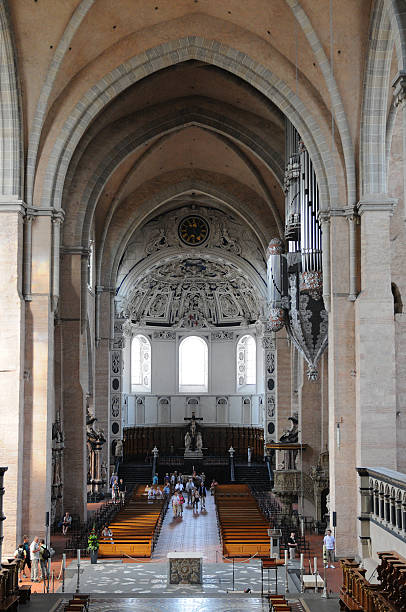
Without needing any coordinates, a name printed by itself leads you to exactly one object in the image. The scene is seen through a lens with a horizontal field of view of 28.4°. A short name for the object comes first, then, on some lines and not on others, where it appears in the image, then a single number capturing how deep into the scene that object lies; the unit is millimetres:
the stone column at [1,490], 17281
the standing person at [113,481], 37500
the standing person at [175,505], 33219
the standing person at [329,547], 21328
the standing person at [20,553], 19284
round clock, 44781
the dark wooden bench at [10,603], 14023
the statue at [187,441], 48756
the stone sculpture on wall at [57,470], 27578
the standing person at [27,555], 19773
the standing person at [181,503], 33812
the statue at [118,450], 42000
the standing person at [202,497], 35750
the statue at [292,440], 32031
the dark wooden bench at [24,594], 15870
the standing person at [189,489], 37319
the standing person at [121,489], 36725
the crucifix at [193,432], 49344
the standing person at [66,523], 26844
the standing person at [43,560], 19578
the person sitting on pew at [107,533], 24531
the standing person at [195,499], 35125
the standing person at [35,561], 19797
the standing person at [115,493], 36612
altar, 19016
